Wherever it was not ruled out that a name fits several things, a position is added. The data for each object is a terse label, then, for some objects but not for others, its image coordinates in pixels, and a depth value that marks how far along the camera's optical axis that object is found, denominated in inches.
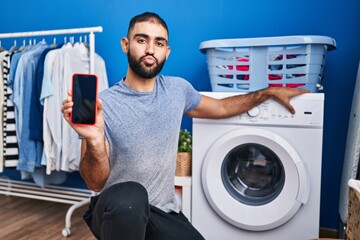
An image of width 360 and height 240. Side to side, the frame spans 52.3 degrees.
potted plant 67.6
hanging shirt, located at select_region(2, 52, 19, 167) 84.7
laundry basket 61.9
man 47.4
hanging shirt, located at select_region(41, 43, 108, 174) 80.8
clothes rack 81.3
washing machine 59.6
